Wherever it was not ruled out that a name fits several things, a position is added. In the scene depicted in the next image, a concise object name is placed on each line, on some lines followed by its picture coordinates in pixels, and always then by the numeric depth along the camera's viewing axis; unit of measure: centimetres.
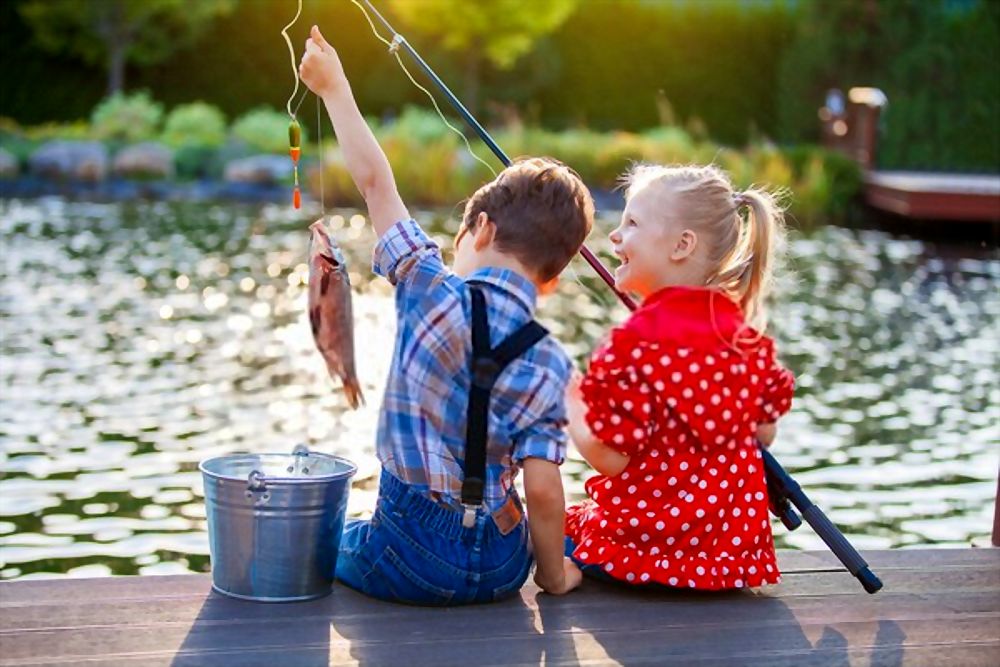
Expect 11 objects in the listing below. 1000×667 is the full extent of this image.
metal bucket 287
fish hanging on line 274
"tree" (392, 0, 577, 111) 2309
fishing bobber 284
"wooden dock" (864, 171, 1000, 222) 1459
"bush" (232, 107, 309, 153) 1877
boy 284
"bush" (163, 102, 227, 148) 1920
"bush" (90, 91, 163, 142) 1934
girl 300
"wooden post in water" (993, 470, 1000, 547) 392
